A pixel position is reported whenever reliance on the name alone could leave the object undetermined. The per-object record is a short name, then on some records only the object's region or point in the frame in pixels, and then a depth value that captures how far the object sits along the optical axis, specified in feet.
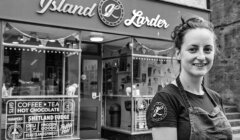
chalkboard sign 20.53
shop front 20.97
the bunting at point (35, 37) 20.70
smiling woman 5.01
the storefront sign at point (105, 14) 20.98
